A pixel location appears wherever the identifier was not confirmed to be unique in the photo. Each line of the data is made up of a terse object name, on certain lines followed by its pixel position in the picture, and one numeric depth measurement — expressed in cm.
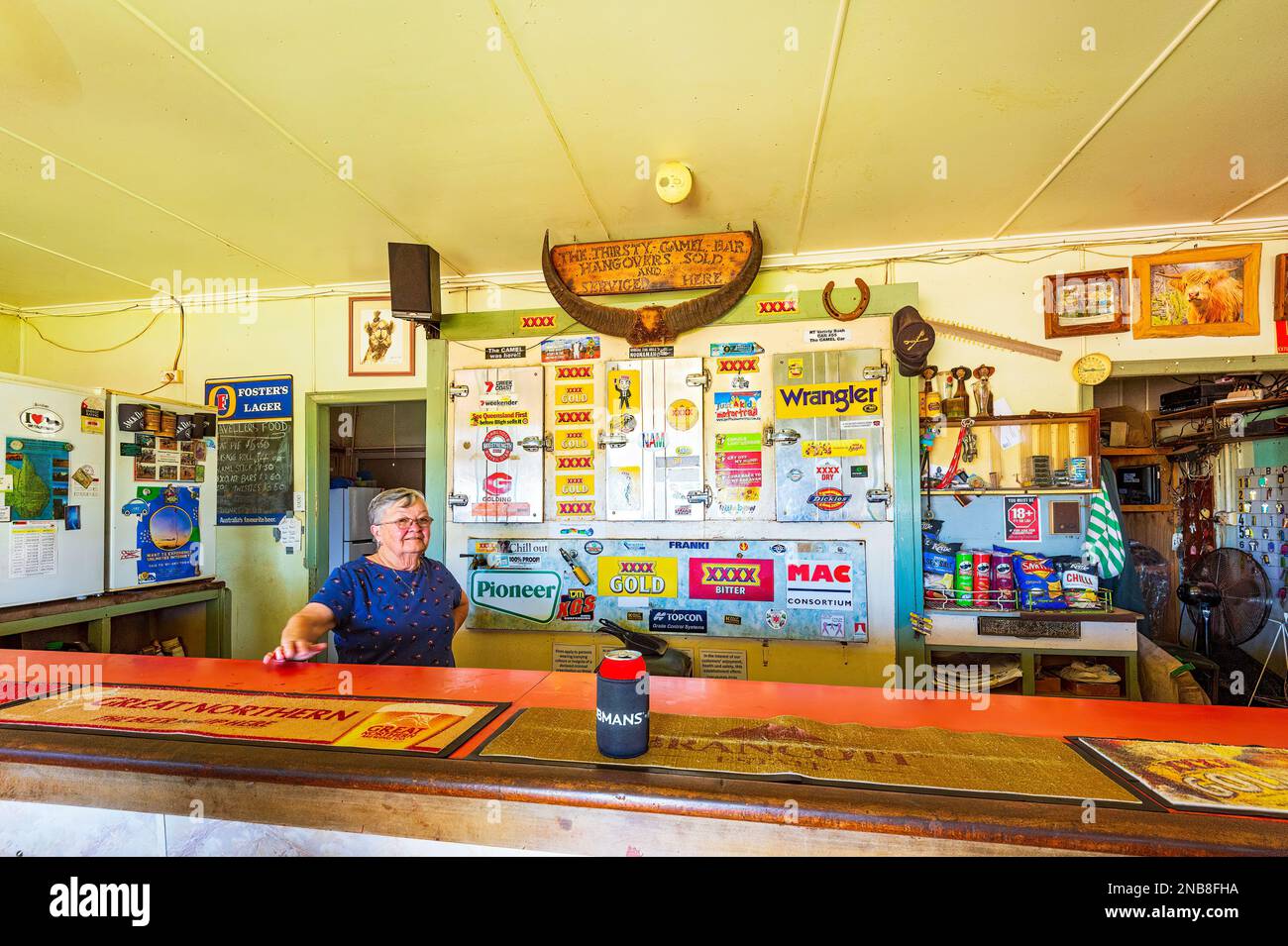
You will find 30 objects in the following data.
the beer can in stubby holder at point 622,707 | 106
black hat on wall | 322
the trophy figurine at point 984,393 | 345
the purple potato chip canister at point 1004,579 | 326
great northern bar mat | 121
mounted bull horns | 345
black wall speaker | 347
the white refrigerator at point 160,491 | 337
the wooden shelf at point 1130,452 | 453
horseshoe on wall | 339
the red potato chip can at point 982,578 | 327
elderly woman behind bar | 219
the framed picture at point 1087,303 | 346
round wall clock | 342
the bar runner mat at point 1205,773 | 91
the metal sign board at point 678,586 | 338
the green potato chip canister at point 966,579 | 328
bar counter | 87
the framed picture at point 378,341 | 423
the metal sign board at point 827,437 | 337
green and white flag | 335
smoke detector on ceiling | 276
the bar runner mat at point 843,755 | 98
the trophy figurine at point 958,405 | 344
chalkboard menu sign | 437
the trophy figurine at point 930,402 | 345
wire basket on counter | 318
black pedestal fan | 380
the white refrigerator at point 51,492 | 288
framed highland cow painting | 334
